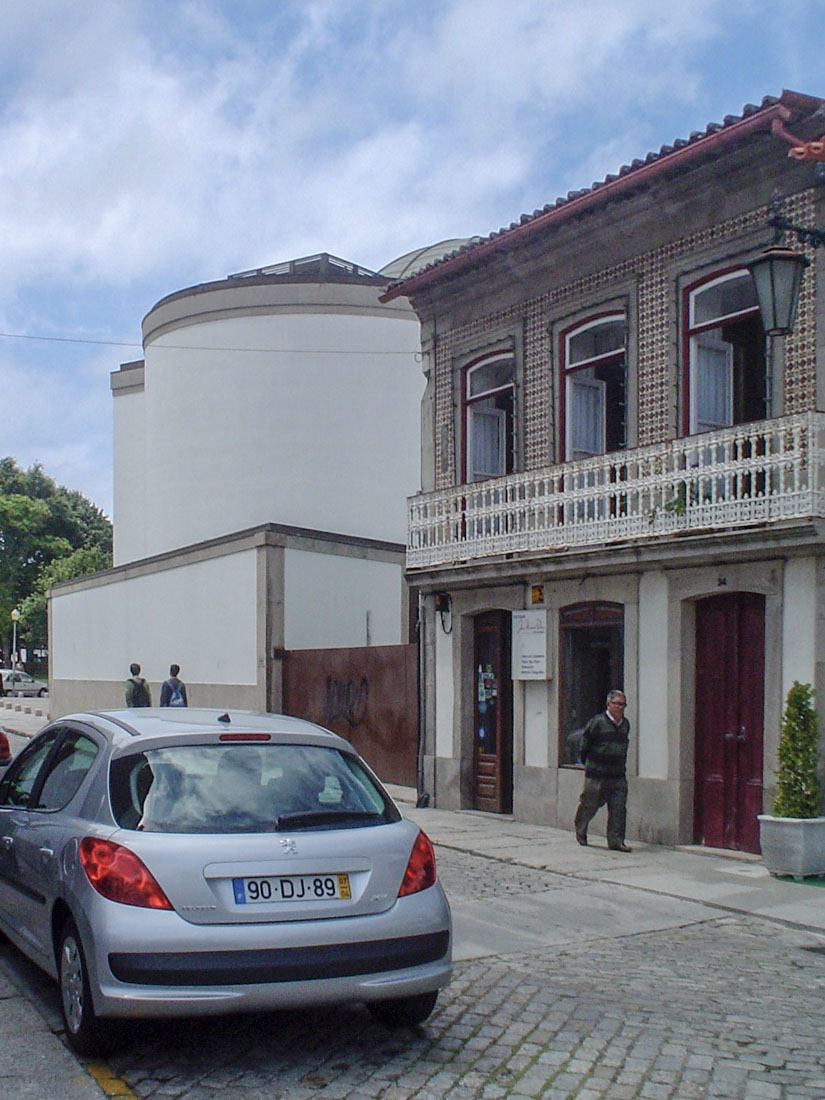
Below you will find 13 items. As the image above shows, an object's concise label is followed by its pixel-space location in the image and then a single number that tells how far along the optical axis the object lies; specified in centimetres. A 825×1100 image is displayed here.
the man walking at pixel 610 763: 1291
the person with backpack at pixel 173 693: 2081
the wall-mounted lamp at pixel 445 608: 1694
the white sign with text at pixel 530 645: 1523
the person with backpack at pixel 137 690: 2206
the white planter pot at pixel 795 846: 1108
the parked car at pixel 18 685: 5216
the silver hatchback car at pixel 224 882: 523
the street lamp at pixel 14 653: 6231
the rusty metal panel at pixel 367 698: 1880
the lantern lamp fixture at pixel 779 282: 1025
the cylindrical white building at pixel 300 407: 2919
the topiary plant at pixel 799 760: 1126
